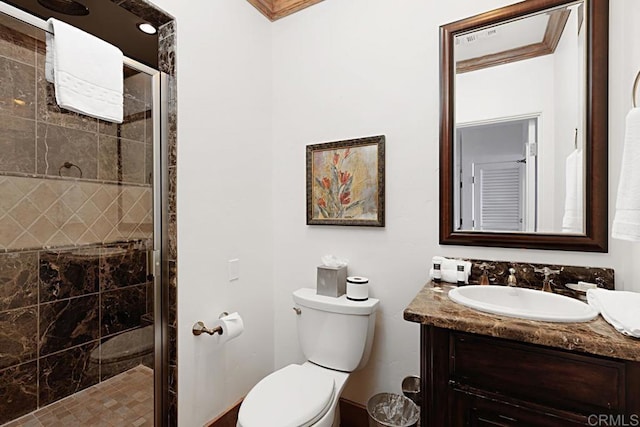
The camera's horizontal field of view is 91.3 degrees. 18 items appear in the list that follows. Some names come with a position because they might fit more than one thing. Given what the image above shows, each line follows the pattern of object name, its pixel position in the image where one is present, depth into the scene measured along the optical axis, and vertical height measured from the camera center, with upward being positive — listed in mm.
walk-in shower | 1406 -201
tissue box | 1737 -396
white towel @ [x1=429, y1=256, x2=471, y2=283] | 1468 -276
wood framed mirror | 1310 +389
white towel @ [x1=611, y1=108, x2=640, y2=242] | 938 +72
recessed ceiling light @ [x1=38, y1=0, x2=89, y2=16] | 1638 +1104
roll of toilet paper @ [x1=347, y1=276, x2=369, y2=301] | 1662 -419
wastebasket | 1548 -1044
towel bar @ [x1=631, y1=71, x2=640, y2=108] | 1001 +386
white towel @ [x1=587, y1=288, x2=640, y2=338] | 866 -299
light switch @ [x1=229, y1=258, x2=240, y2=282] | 1773 -333
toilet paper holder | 1557 -600
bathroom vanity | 865 -491
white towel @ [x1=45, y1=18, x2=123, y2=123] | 1098 +513
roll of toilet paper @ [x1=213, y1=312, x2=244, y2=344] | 1604 -602
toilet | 1271 -797
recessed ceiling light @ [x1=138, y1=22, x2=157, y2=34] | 1817 +1085
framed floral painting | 1760 +171
